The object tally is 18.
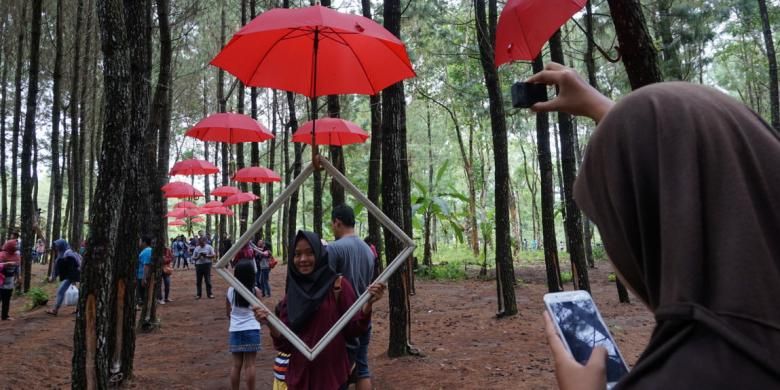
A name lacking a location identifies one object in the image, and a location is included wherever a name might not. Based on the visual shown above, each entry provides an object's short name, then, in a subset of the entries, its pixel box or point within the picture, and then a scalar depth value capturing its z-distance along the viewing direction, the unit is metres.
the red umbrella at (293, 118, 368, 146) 9.77
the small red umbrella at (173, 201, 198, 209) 26.70
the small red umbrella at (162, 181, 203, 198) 15.85
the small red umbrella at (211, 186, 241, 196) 17.54
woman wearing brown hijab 0.71
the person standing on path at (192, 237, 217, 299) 15.00
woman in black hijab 3.53
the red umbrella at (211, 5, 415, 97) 4.38
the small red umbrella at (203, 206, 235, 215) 20.17
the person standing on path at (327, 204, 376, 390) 5.26
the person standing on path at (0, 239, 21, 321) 11.67
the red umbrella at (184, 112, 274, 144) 9.23
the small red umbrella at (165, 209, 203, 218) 25.06
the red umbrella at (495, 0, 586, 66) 5.07
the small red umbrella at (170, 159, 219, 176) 14.32
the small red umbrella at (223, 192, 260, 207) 17.32
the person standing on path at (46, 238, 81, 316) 12.24
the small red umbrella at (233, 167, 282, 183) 14.13
